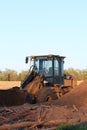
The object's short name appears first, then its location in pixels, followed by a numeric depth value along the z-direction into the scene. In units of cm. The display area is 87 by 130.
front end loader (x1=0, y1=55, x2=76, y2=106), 2439
